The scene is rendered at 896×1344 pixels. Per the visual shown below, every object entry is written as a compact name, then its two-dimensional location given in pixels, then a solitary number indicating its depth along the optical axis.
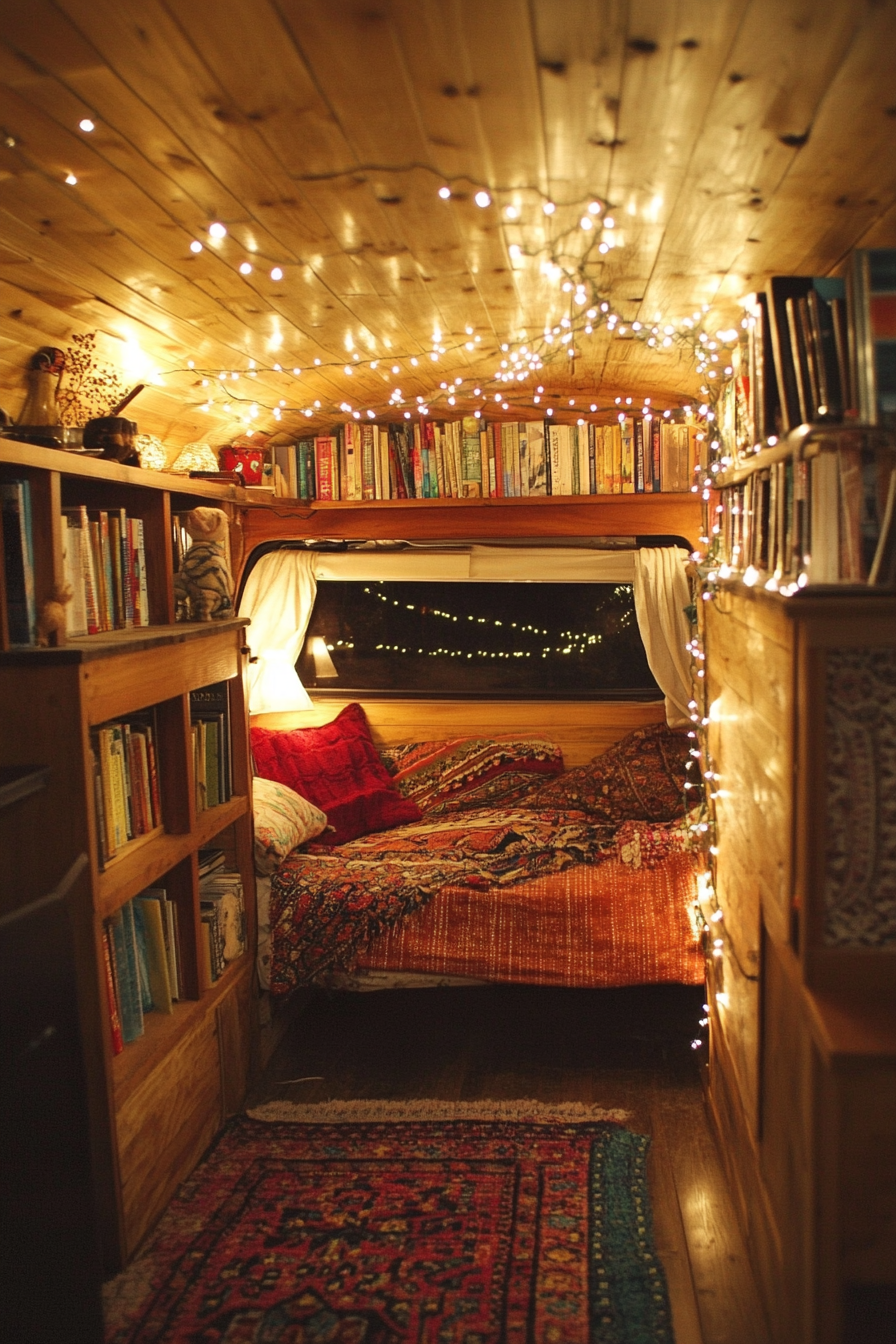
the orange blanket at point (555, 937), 3.42
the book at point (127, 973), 2.60
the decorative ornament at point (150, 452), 3.46
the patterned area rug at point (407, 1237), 2.29
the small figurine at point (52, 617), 2.33
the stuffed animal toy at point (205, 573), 3.18
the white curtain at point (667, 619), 4.46
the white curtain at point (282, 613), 4.77
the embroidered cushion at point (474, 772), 4.55
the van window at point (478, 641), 4.78
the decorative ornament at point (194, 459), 3.97
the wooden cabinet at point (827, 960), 1.57
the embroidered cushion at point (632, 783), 4.22
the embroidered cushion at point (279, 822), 3.61
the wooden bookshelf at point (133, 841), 2.27
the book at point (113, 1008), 2.53
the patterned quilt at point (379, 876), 3.49
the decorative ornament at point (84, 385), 2.84
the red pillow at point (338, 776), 4.33
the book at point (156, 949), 2.77
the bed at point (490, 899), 3.44
